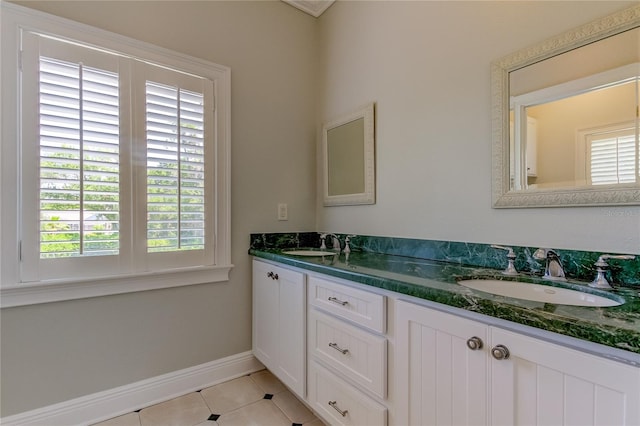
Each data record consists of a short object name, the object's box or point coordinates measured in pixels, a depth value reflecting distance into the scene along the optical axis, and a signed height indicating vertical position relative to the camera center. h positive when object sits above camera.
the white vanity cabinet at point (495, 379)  0.64 -0.43
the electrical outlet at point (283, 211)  2.28 +0.01
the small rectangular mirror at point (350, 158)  1.96 +0.39
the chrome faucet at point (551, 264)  1.12 -0.20
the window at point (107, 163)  1.42 +0.27
